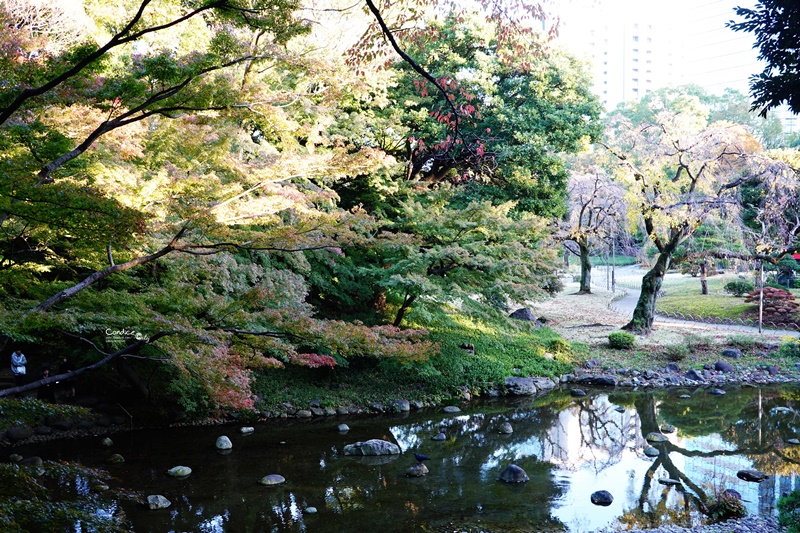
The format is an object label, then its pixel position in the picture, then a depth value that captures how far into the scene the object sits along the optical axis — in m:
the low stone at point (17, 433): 8.22
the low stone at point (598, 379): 12.23
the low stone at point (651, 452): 8.16
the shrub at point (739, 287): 20.59
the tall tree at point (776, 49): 5.60
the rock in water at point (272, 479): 6.88
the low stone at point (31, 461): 7.24
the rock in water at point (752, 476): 7.05
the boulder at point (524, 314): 17.69
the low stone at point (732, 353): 13.32
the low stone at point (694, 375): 12.27
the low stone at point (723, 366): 12.60
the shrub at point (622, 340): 13.91
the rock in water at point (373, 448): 8.05
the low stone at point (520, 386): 11.69
